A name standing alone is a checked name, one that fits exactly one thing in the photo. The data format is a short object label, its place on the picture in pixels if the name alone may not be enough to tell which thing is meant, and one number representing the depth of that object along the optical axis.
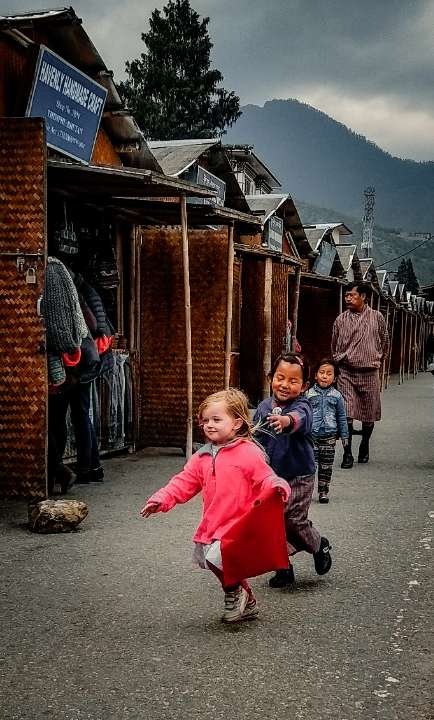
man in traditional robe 9.80
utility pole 76.13
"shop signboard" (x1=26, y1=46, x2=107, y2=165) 8.25
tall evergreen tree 42.91
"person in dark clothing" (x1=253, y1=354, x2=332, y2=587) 4.87
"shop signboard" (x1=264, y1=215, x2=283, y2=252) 21.23
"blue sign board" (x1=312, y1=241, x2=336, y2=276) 27.11
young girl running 4.11
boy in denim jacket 7.49
